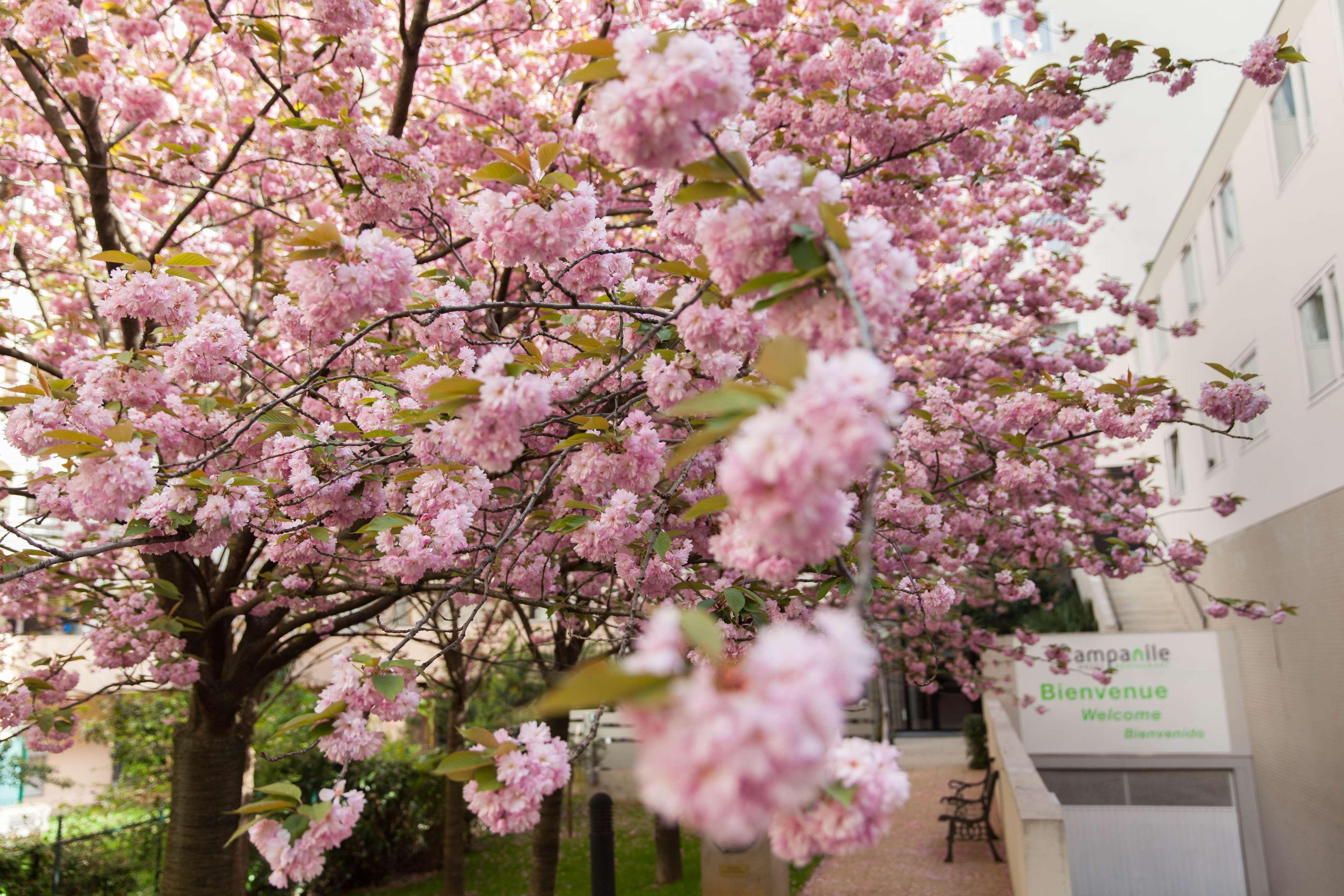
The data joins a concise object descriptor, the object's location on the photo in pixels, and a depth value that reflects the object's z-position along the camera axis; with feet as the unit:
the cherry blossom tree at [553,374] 3.49
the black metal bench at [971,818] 27.89
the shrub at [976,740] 42.11
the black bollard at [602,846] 16.47
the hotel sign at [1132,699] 35.40
